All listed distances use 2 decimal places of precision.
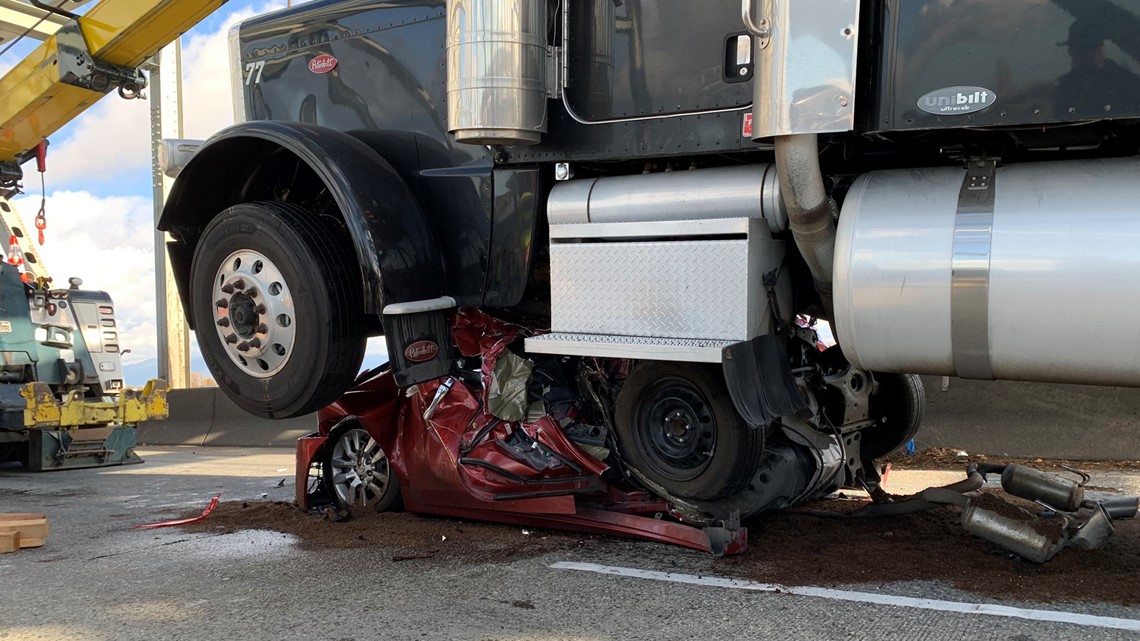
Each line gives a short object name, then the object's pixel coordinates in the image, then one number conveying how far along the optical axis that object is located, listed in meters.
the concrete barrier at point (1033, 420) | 6.50
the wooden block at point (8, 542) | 4.64
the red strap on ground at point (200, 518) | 5.30
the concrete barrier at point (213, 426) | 9.96
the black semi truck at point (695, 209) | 3.04
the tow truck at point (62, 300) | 7.33
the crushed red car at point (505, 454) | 4.33
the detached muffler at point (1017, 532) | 3.72
